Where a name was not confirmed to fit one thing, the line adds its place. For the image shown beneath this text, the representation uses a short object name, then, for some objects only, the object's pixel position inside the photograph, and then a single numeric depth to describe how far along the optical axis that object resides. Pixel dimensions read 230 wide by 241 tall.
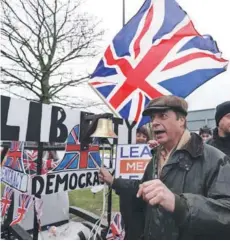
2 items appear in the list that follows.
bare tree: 10.65
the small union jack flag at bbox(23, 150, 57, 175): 2.69
